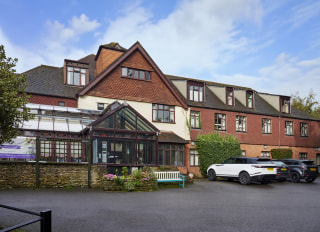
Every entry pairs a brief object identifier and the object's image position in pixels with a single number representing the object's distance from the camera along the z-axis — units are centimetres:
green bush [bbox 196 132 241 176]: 2692
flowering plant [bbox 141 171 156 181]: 1565
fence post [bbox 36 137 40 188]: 1505
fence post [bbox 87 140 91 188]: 1597
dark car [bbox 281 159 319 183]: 2259
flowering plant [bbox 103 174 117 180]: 1508
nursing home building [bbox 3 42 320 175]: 1872
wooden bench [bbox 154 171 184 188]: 1739
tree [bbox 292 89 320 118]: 5263
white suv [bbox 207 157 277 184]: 1912
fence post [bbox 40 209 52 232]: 384
